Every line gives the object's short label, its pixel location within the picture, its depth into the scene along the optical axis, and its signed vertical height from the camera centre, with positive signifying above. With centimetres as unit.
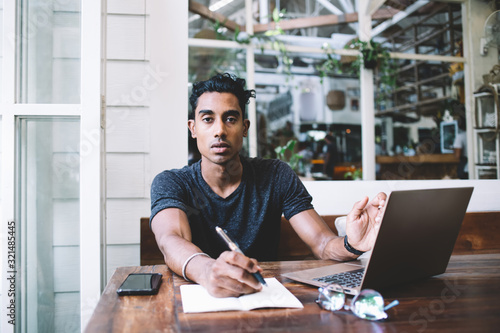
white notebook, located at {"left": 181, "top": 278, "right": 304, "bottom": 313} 75 -26
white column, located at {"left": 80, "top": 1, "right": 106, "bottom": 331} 156 +9
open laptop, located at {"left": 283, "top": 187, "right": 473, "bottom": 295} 80 -15
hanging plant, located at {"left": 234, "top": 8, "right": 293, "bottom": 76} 306 +118
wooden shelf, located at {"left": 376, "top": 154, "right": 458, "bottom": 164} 450 +22
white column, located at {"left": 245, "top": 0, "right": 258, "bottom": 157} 284 +76
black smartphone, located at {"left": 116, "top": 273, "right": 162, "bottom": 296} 85 -25
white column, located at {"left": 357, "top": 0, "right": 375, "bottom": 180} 318 +55
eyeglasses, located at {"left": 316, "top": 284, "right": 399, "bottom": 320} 71 -25
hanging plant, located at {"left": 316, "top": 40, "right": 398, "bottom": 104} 328 +111
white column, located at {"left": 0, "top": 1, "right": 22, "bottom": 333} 151 +7
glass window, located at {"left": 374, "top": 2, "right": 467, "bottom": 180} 452 +123
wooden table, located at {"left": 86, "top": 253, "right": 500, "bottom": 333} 66 -27
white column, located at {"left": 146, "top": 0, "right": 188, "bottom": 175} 199 +51
